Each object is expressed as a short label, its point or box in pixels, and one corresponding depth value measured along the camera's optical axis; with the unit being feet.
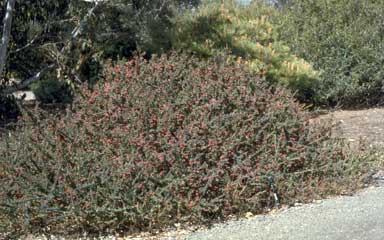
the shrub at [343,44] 48.91
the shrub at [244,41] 44.47
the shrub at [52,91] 51.42
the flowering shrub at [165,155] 21.39
